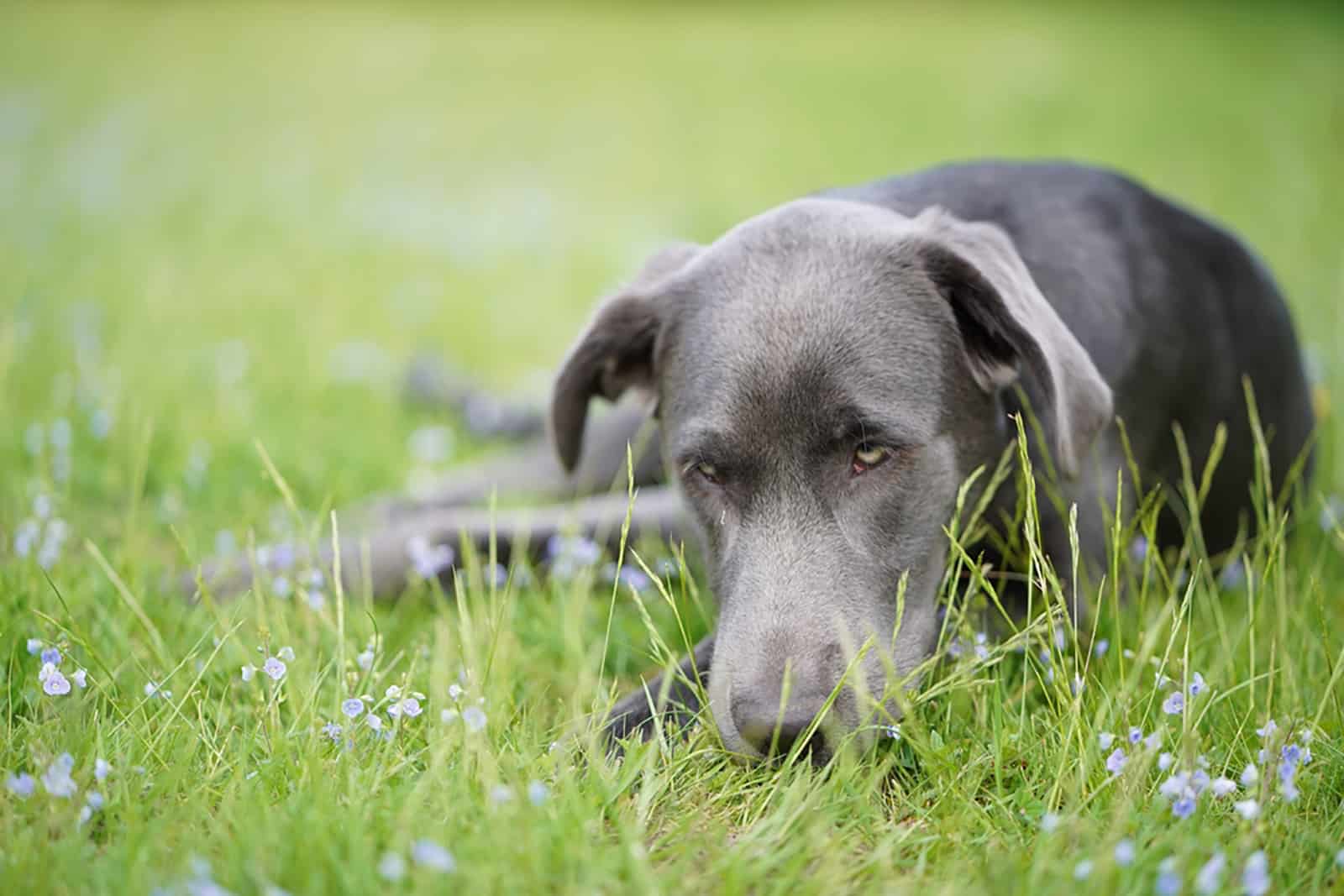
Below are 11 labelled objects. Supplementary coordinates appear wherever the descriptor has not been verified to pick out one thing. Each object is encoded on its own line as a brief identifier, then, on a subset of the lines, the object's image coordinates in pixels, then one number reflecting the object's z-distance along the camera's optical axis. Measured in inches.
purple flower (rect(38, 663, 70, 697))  57.8
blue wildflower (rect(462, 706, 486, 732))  56.6
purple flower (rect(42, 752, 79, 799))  55.4
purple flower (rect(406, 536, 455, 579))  66.2
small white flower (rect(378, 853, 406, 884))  52.8
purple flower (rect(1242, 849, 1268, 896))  53.7
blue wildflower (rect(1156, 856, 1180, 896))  53.2
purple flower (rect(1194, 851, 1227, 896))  53.6
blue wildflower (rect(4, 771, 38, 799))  55.4
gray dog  59.8
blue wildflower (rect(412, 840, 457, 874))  52.7
